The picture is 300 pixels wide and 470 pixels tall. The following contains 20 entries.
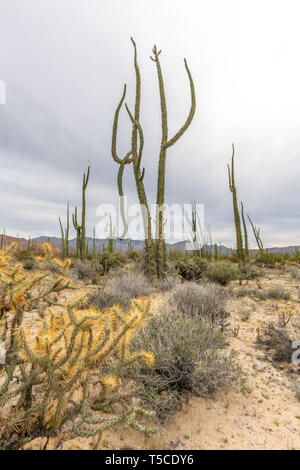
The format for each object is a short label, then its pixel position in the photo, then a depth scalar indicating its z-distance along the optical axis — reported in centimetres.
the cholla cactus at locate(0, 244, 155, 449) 142
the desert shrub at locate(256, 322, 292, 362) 304
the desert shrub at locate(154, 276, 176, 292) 604
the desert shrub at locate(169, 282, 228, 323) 395
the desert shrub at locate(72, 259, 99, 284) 759
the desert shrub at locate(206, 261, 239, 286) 721
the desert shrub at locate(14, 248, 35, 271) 940
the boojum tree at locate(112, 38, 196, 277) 720
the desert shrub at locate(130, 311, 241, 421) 205
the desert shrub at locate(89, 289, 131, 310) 448
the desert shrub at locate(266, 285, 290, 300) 559
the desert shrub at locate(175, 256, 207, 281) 730
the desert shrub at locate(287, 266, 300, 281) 847
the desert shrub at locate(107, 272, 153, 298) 535
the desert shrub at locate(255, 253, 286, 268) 1219
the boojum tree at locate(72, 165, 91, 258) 1135
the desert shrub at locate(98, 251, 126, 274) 911
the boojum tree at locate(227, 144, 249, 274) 921
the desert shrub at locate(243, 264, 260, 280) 829
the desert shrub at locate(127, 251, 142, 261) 1334
